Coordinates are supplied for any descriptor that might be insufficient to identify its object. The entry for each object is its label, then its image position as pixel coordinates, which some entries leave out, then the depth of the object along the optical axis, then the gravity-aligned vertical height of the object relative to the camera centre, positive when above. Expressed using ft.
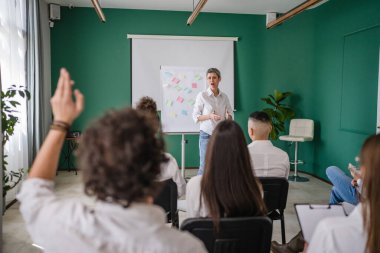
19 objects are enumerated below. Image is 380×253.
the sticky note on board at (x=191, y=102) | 20.08 -0.02
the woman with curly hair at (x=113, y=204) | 2.64 -0.81
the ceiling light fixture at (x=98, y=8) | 14.07 +3.95
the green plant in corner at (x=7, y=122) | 10.24 -0.68
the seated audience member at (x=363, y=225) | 3.75 -1.30
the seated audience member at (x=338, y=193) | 8.82 -2.45
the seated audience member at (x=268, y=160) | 8.30 -1.34
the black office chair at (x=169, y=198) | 7.80 -2.15
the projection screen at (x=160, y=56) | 20.40 +2.64
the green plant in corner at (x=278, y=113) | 19.79 -0.57
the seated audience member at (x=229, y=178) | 5.17 -1.11
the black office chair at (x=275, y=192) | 7.86 -2.02
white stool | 18.84 -1.64
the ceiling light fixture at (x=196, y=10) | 14.45 +4.04
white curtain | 13.41 +1.53
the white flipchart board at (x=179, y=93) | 20.01 +0.49
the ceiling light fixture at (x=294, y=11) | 13.26 +3.83
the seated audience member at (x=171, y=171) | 7.91 -1.56
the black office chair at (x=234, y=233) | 4.73 -1.86
